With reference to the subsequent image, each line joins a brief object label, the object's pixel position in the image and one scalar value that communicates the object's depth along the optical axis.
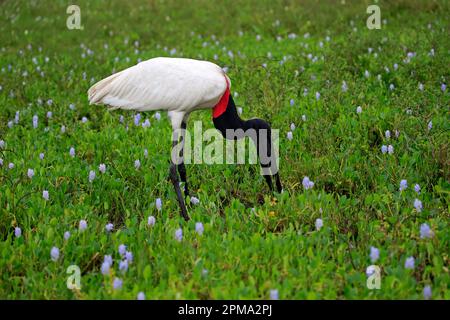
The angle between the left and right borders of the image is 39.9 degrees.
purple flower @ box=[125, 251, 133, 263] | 3.89
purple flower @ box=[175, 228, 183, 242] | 4.11
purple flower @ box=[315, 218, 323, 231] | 4.23
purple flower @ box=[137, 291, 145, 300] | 3.47
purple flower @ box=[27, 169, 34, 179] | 5.16
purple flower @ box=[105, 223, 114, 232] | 4.43
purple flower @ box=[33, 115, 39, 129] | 6.57
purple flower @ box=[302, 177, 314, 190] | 4.86
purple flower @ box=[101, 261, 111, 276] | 3.70
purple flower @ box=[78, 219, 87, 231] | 4.20
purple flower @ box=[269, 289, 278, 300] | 3.43
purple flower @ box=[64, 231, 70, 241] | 4.12
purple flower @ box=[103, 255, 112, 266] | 3.81
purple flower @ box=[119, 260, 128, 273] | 3.75
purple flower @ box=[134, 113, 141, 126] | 6.33
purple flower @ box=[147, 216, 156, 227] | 4.37
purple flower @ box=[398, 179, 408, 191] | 4.67
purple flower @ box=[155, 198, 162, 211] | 4.67
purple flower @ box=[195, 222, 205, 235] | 4.21
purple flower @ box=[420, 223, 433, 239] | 3.93
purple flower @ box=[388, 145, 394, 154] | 5.29
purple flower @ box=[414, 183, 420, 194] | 4.66
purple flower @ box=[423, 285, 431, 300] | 3.46
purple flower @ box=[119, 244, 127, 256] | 3.95
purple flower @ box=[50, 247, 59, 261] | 3.86
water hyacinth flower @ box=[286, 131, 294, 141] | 5.80
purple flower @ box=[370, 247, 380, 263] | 3.74
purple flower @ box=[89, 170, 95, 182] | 5.12
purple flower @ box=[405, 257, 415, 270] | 3.68
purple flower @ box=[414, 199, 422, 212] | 4.32
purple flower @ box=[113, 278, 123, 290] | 3.54
